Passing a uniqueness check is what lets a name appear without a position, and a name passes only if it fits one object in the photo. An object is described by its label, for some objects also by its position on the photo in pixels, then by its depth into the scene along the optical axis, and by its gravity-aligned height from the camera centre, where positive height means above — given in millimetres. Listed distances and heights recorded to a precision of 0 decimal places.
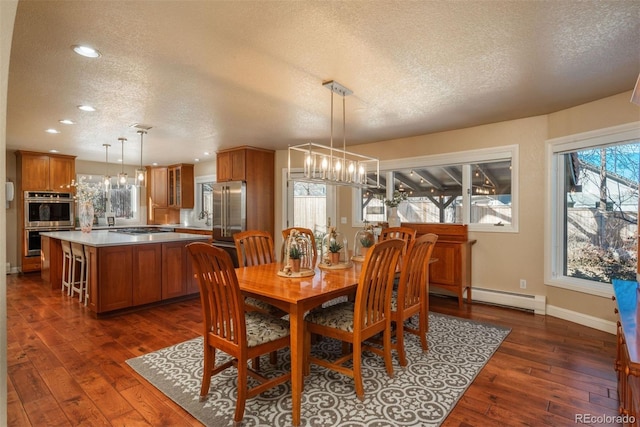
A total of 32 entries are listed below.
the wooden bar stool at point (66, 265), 4730 -759
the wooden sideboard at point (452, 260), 4199 -596
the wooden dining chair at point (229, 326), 1885 -724
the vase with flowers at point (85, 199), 5412 +316
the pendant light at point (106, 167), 4991 +1120
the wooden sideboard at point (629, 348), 1193 -515
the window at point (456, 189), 4320 +383
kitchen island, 3828 -694
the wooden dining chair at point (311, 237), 3239 -244
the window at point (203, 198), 7840 +420
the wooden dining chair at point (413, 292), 2570 -670
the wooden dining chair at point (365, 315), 2139 -731
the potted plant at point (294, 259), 2512 -342
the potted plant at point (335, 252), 2893 -332
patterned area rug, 1982 -1227
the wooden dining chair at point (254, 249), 3057 -337
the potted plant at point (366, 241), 3443 -278
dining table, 1937 -483
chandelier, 2792 +417
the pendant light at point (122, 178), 4789 +545
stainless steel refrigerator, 5977 +114
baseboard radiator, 3939 -1088
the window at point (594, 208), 3297 +65
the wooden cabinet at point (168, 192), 7941 +585
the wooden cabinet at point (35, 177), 6254 +764
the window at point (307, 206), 6105 +175
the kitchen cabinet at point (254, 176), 6000 +746
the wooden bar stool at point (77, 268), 4387 -771
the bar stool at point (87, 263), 4116 -618
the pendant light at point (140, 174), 4598 +589
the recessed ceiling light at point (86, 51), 2311 +1201
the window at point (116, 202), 7834 +341
